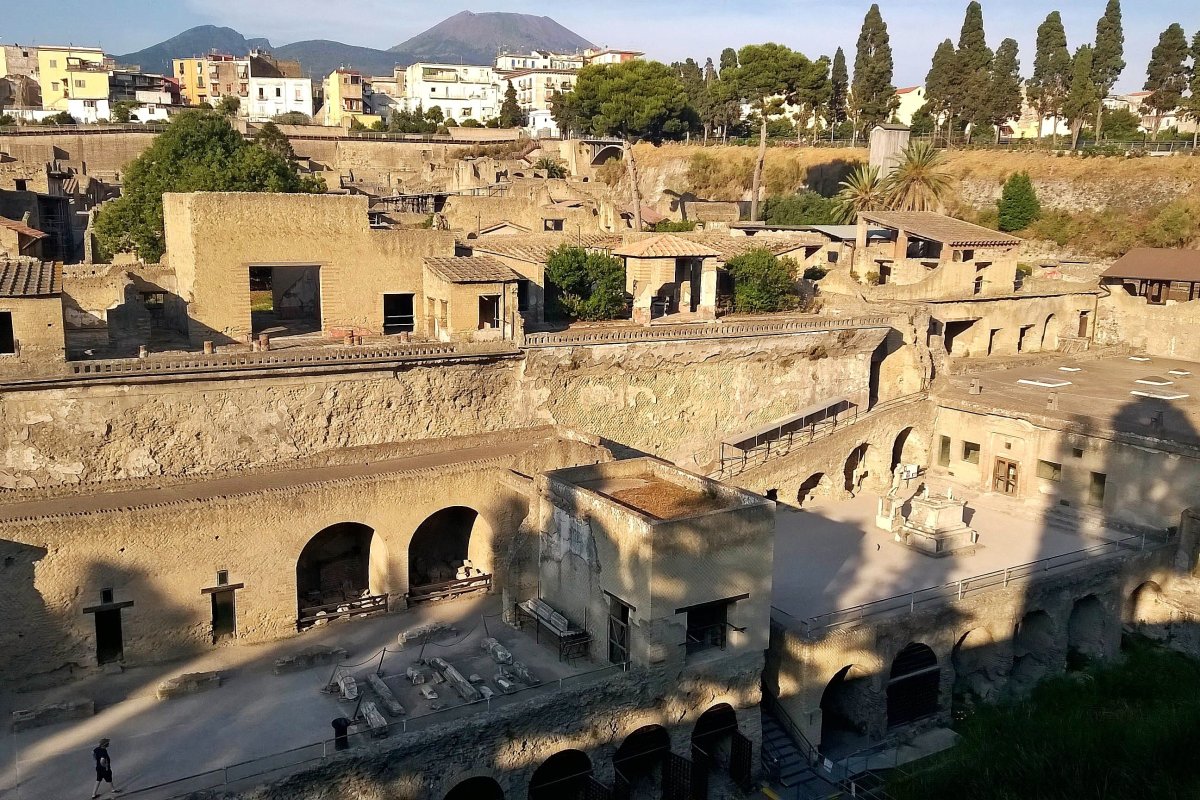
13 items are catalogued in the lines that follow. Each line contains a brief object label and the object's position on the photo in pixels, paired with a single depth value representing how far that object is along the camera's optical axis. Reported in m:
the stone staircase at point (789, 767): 19.66
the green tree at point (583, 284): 34.19
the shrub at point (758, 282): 37.62
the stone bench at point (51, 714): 16.66
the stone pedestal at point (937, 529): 25.83
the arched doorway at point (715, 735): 19.39
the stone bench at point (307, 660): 18.86
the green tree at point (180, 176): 37.94
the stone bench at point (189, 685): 17.77
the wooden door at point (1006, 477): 30.69
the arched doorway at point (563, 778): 18.11
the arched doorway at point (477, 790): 18.28
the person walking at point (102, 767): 14.73
